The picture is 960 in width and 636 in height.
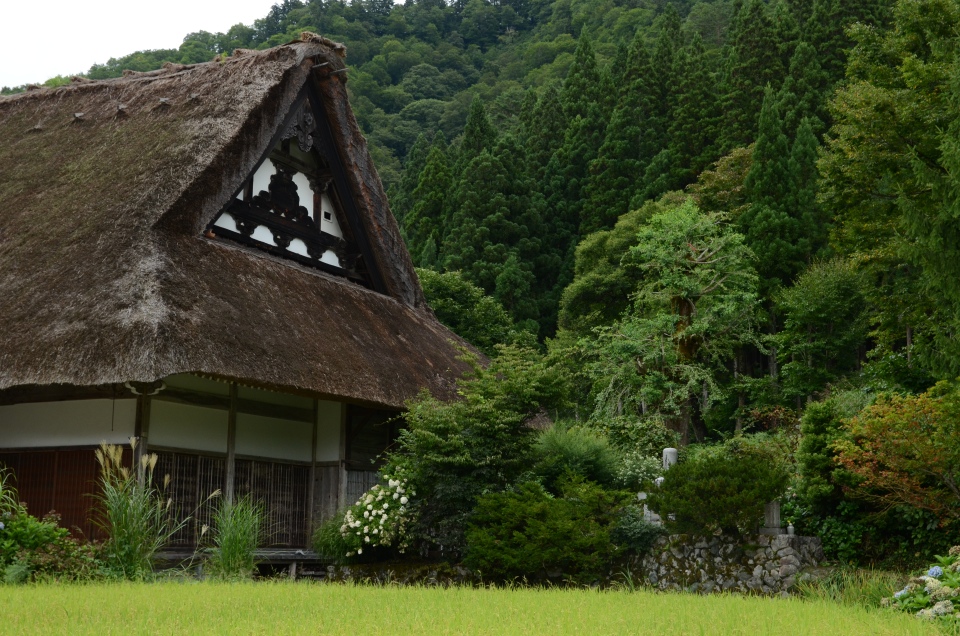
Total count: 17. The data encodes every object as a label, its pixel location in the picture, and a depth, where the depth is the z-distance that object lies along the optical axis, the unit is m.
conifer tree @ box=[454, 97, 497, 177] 38.31
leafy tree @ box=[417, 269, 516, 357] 26.02
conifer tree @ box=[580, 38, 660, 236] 35.78
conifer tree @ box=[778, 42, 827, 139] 32.47
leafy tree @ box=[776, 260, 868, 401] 26.23
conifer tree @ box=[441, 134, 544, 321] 33.81
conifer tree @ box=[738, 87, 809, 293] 28.89
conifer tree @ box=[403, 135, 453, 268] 37.41
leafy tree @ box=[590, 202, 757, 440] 23.39
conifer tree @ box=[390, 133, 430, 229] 40.88
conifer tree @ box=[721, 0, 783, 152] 34.50
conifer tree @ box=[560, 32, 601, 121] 40.53
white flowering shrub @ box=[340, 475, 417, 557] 11.55
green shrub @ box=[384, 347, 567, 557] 11.21
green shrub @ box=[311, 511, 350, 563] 12.31
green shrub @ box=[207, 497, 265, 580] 10.15
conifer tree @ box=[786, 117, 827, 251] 29.41
